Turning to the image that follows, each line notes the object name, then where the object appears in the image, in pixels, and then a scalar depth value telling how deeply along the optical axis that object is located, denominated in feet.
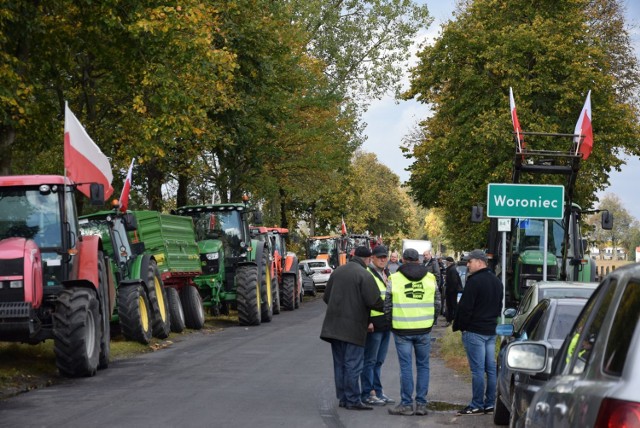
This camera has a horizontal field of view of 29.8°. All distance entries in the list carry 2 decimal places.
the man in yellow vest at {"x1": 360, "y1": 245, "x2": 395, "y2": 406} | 46.21
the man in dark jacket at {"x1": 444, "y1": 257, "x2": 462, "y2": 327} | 80.20
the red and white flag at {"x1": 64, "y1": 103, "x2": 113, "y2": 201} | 58.18
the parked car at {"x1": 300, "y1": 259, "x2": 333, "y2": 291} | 185.84
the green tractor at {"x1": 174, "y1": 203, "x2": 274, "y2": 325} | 96.22
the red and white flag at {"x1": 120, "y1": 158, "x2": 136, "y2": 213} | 78.89
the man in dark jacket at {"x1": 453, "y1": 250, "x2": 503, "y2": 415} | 43.78
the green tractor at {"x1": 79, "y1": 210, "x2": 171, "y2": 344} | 69.15
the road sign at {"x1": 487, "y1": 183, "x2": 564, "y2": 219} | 62.39
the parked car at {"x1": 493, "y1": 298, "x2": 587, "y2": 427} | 29.48
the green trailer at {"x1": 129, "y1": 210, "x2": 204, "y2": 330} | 81.15
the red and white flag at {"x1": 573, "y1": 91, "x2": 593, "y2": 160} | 79.05
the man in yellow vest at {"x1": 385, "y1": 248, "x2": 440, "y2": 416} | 43.34
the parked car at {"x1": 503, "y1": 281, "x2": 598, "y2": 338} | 41.75
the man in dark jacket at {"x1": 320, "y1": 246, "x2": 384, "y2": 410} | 44.14
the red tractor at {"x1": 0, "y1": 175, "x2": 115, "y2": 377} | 51.08
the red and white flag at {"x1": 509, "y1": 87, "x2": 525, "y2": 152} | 77.97
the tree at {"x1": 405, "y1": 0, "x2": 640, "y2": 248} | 154.40
